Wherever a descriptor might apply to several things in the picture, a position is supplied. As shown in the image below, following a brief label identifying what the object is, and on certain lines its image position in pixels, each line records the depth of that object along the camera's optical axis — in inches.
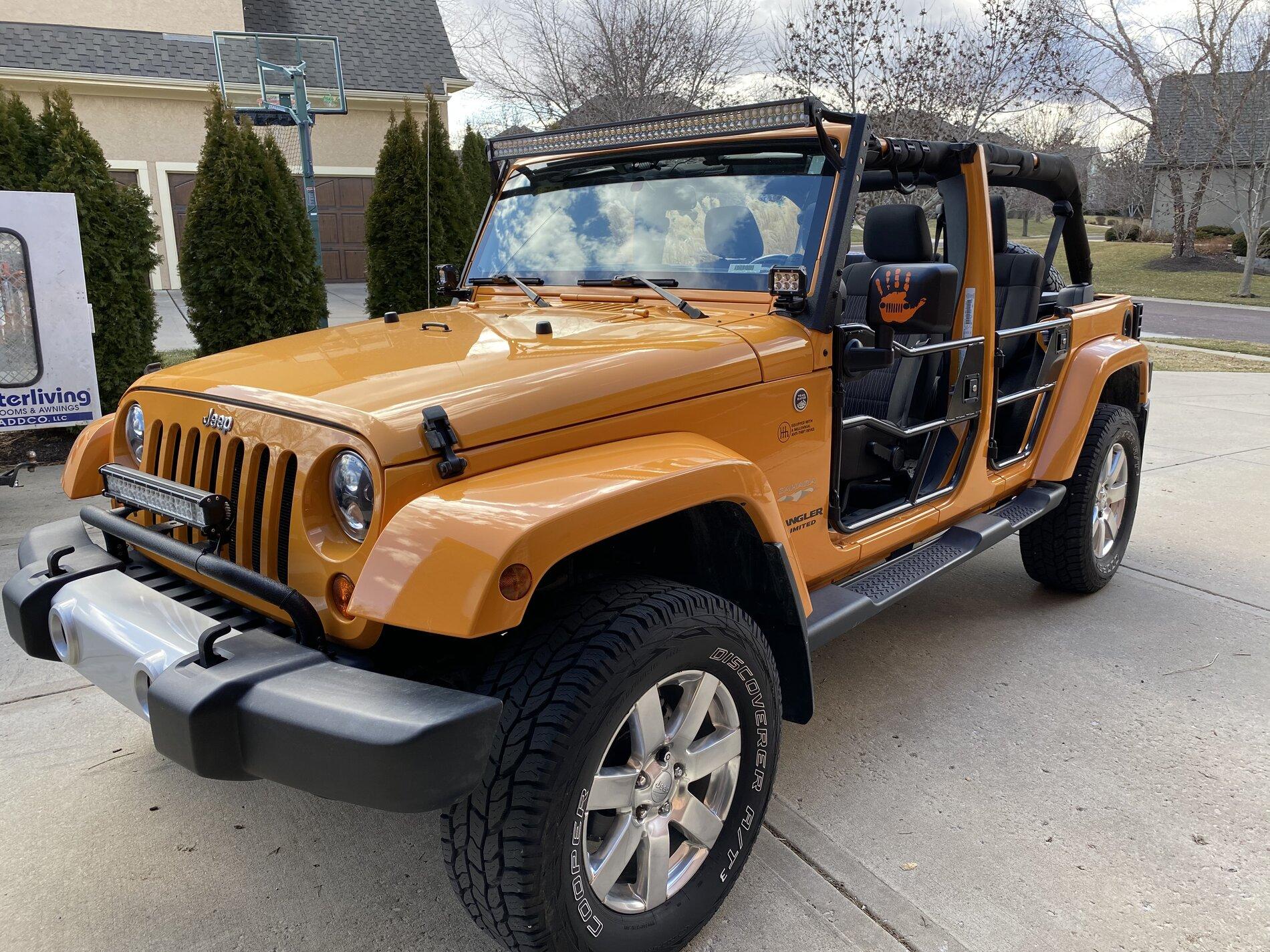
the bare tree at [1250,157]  943.0
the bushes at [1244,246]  1155.3
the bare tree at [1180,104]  943.7
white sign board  242.7
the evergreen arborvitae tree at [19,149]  261.6
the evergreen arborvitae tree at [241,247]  311.3
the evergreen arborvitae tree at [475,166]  596.7
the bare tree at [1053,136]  672.4
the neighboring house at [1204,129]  972.6
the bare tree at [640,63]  633.0
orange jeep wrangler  70.6
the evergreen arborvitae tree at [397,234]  371.6
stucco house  713.0
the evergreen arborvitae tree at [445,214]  387.9
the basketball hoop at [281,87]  345.1
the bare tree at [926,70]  570.9
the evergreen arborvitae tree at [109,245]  267.7
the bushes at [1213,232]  1395.2
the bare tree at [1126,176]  1322.8
